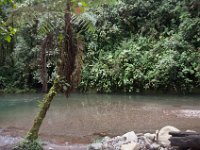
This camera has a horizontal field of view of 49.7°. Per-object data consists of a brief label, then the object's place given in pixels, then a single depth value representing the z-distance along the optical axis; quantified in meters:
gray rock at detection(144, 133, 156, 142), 4.23
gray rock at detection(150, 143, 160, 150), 3.96
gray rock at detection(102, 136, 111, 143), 4.41
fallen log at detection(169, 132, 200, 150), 3.42
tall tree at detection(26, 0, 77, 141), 4.15
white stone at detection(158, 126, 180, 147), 3.97
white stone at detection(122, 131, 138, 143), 4.20
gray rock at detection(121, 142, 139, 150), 3.91
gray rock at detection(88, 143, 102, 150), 4.11
